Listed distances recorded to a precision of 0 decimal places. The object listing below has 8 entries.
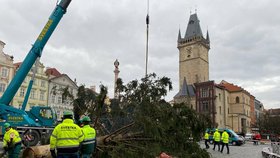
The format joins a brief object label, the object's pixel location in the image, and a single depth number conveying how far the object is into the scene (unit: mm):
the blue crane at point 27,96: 9465
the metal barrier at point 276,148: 10225
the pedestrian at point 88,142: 4770
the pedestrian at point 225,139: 11379
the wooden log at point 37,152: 5318
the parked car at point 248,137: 28766
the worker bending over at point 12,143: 6177
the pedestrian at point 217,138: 12412
